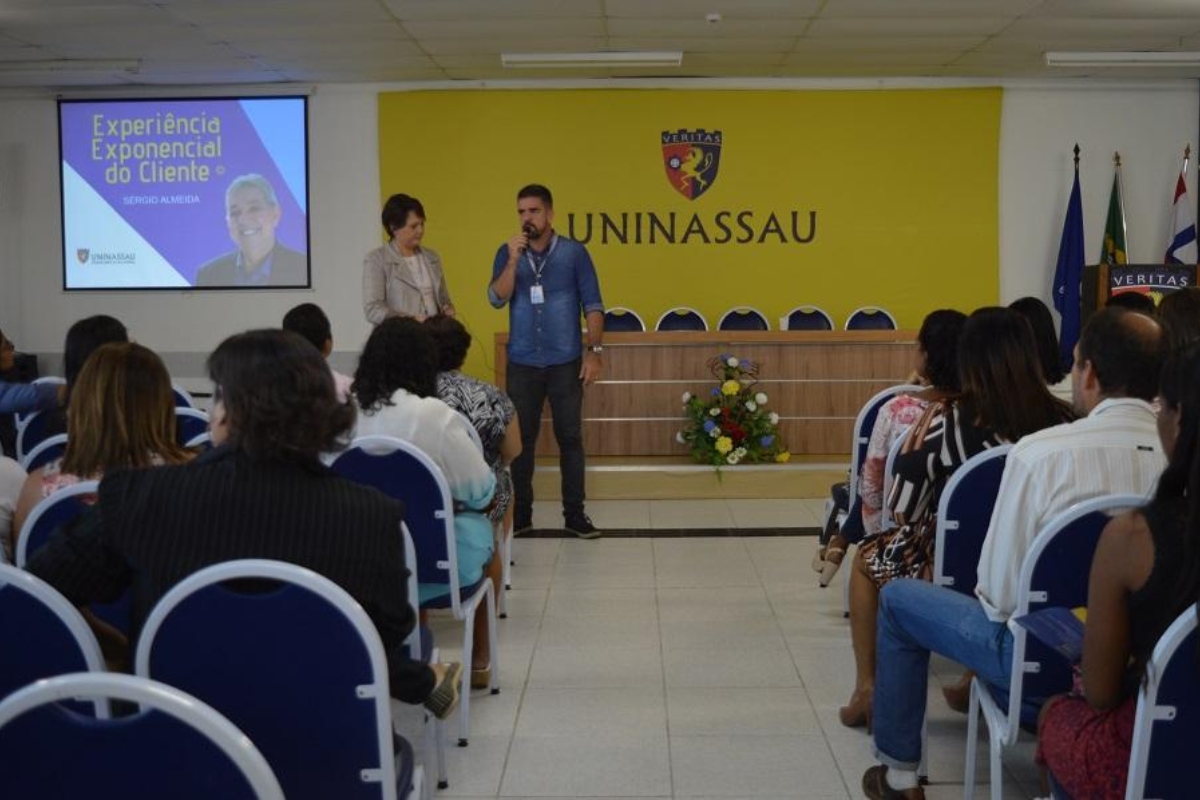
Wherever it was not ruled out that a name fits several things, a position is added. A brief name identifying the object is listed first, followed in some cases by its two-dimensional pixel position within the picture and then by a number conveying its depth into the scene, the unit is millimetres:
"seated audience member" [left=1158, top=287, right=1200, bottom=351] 3752
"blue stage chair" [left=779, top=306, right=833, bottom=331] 8523
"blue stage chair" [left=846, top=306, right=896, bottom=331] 8680
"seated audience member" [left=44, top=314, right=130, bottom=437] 3678
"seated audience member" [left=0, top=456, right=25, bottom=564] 2783
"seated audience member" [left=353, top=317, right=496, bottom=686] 3445
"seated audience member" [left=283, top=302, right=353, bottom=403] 4418
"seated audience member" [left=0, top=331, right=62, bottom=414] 4422
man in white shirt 2482
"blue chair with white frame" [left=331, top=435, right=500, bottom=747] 3176
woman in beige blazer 6273
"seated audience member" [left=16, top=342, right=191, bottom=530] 2529
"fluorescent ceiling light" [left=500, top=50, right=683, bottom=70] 8273
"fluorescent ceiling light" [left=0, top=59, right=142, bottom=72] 8453
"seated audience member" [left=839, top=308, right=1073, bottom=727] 3141
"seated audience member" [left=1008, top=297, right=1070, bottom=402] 3977
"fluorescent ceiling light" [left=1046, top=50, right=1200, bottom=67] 8230
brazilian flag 9414
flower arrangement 7152
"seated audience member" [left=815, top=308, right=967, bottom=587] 3622
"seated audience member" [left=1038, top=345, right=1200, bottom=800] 1821
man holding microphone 6180
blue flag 9422
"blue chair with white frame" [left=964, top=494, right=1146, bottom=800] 2342
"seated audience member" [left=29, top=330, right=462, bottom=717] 1866
